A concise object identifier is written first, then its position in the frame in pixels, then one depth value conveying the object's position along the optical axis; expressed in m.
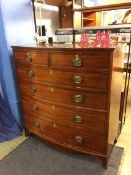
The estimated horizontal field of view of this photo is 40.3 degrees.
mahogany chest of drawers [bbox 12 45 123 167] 1.24
